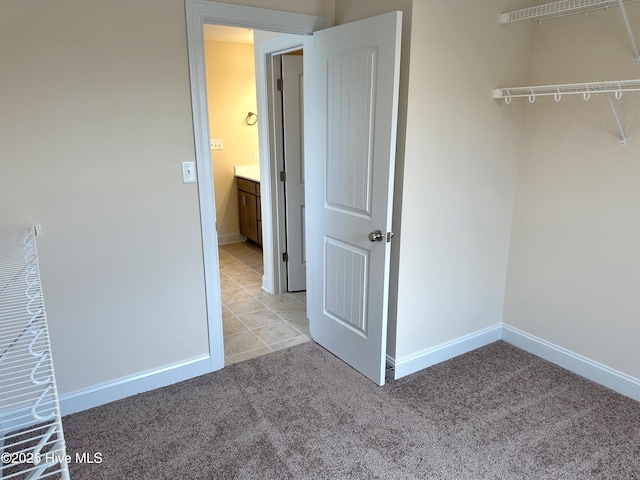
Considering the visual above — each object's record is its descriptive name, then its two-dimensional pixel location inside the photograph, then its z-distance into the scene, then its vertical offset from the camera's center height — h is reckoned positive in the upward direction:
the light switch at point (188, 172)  2.43 -0.24
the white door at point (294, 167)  3.69 -0.34
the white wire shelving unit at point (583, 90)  2.22 +0.19
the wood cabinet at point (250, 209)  5.16 -0.96
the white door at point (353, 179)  2.27 -0.29
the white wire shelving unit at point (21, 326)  0.79 -0.53
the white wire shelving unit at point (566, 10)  2.14 +0.59
